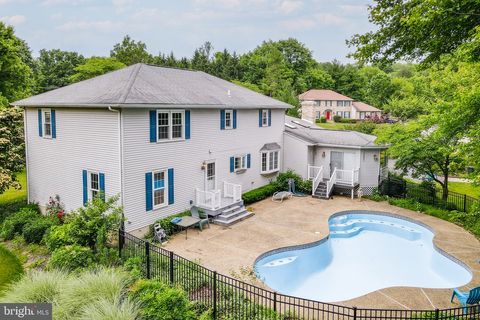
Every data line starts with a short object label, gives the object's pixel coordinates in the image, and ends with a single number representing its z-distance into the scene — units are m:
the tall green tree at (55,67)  52.66
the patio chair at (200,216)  16.03
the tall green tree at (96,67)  43.75
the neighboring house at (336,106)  65.50
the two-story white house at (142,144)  14.07
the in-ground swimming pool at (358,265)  12.29
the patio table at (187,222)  15.14
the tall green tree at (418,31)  8.79
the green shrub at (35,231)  14.31
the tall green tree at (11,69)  27.95
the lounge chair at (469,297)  9.42
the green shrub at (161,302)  8.44
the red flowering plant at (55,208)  15.73
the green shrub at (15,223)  14.92
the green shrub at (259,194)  20.47
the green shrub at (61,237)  12.00
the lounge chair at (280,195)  21.62
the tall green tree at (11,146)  16.98
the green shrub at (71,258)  10.89
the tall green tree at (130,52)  57.59
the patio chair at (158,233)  14.51
